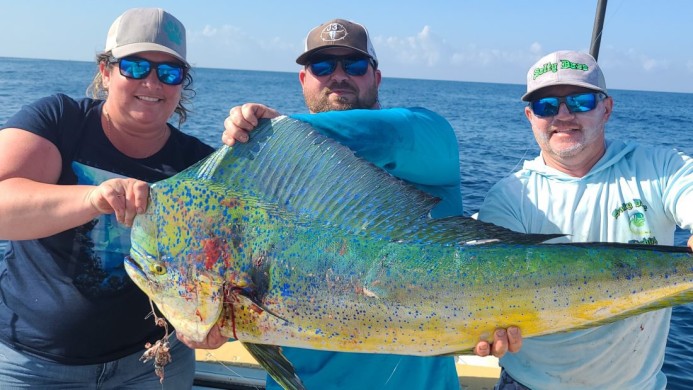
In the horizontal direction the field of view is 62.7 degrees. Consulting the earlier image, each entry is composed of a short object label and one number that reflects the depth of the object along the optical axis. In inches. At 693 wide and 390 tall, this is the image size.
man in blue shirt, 80.5
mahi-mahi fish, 73.6
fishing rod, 187.9
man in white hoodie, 99.5
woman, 94.8
